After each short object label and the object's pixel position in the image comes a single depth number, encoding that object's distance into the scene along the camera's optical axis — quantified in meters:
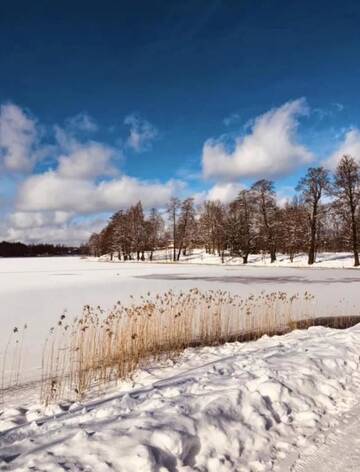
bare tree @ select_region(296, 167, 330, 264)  40.84
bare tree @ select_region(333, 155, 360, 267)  37.12
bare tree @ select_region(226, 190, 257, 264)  51.77
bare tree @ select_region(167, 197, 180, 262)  64.31
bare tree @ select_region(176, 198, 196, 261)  64.00
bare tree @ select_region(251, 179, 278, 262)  48.50
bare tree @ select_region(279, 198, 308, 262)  45.81
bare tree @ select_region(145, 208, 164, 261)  69.88
